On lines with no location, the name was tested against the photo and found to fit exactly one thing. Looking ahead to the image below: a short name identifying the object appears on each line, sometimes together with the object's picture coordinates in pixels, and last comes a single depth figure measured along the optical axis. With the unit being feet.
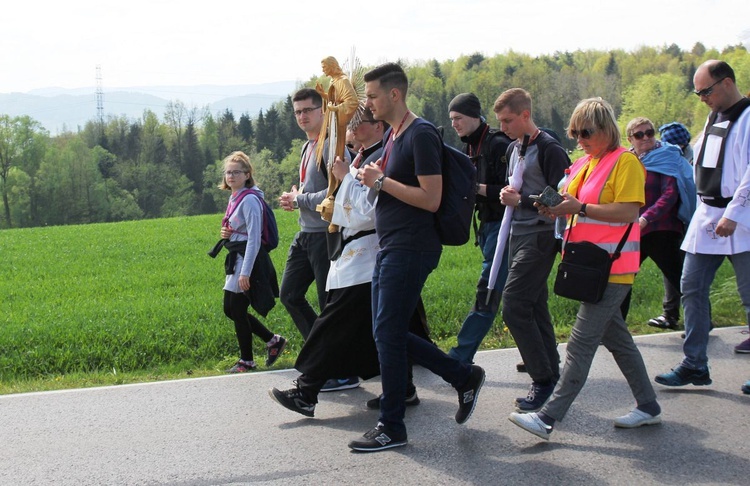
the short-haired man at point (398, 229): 15.06
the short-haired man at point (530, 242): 17.47
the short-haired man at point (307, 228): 19.33
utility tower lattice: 408.03
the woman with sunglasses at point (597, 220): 15.21
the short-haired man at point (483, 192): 19.60
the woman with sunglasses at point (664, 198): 24.29
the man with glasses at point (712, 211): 17.81
